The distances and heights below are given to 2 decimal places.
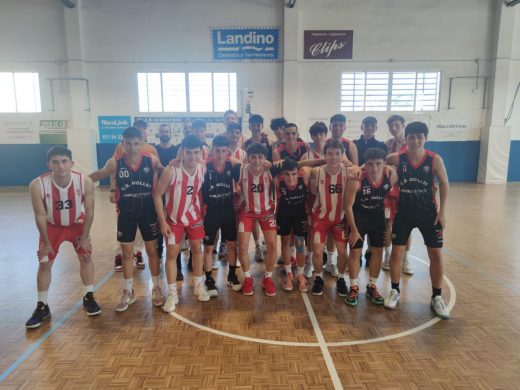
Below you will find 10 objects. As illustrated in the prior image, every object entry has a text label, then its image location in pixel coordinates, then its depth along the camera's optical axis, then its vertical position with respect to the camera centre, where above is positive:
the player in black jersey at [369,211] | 3.77 -0.88
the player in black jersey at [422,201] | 3.63 -0.74
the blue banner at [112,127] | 12.96 +0.08
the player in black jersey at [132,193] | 3.68 -0.66
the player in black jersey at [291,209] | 4.08 -0.95
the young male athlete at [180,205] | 3.71 -0.81
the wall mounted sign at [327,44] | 12.54 +3.00
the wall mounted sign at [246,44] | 12.47 +2.98
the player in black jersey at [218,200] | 4.06 -0.81
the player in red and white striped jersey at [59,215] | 3.44 -0.85
